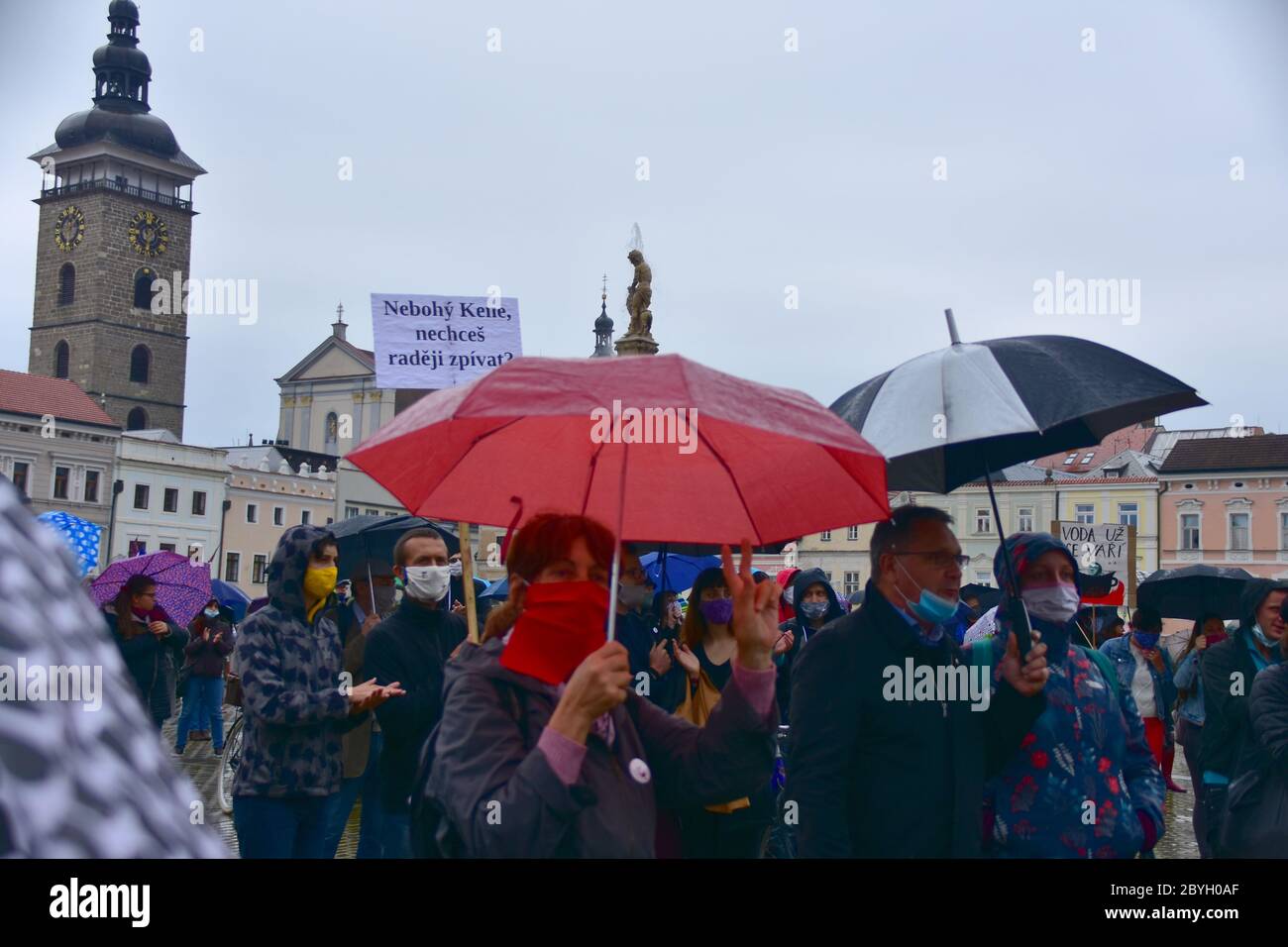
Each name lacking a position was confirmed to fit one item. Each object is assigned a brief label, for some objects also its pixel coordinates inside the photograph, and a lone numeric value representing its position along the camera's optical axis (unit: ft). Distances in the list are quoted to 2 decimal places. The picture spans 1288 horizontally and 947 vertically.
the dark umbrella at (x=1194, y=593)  49.16
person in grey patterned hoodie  18.08
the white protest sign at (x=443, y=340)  22.16
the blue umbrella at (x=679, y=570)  36.42
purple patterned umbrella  43.55
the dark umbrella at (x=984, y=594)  64.38
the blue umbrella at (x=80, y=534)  35.88
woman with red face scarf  9.64
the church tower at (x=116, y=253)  323.16
